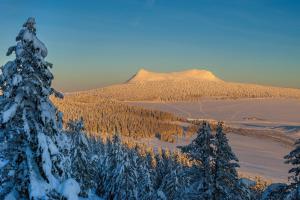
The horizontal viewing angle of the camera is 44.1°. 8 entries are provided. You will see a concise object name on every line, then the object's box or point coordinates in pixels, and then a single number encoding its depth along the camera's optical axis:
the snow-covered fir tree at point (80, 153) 28.27
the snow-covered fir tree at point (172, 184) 40.66
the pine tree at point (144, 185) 39.78
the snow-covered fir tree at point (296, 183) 13.37
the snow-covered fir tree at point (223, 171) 17.98
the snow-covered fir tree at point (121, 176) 37.94
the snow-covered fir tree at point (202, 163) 18.06
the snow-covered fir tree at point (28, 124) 8.95
